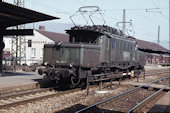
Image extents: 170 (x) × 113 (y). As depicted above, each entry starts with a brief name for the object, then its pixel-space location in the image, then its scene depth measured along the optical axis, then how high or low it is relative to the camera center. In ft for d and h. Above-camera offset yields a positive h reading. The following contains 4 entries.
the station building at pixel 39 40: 119.65 +10.99
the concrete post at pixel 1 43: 53.16 +4.14
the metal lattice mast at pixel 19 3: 85.71 +22.40
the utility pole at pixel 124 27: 90.54 +14.07
